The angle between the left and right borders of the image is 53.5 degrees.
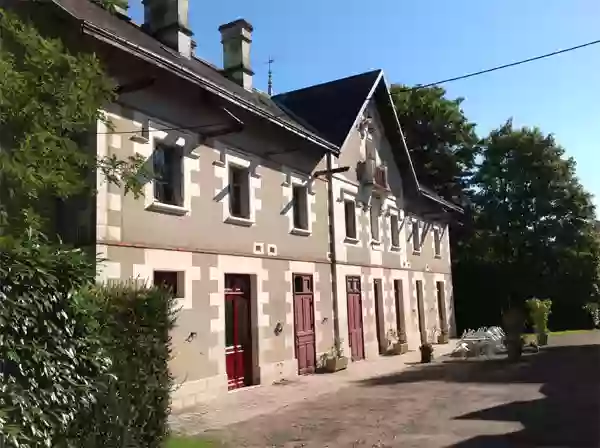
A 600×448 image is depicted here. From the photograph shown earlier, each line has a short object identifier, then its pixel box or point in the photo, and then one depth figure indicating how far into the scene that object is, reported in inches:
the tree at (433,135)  1425.9
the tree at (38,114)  202.2
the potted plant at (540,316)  859.4
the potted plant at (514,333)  655.1
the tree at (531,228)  1290.6
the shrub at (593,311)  1286.9
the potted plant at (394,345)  791.7
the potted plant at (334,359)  614.2
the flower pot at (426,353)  701.3
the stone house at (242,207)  408.5
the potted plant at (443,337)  979.3
